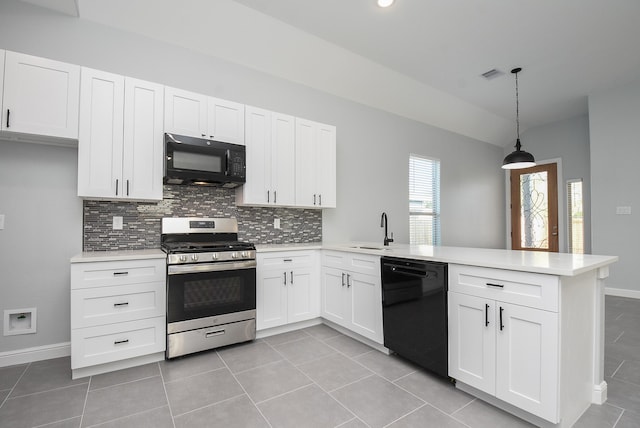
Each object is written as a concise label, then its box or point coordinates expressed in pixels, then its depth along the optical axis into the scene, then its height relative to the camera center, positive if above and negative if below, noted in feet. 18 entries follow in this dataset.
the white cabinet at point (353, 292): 8.99 -2.33
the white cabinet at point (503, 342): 5.31 -2.34
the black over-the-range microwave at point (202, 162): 9.04 +1.80
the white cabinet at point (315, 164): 11.76 +2.18
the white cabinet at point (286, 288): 10.09 -2.36
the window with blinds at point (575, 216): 18.93 +0.21
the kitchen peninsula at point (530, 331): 5.29 -2.14
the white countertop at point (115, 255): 7.45 -0.92
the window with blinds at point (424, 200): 17.40 +1.11
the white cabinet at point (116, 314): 7.41 -2.39
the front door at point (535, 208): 20.16 +0.78
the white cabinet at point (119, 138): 8.14 +2.27
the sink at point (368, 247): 10.33 -0.97
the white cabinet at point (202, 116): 9.34 +3.29
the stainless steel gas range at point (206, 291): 8.39 -2.05
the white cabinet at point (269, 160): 10.69 +2.16
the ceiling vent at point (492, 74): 14.08 +6.78
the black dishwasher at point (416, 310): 7.05 -2.25
